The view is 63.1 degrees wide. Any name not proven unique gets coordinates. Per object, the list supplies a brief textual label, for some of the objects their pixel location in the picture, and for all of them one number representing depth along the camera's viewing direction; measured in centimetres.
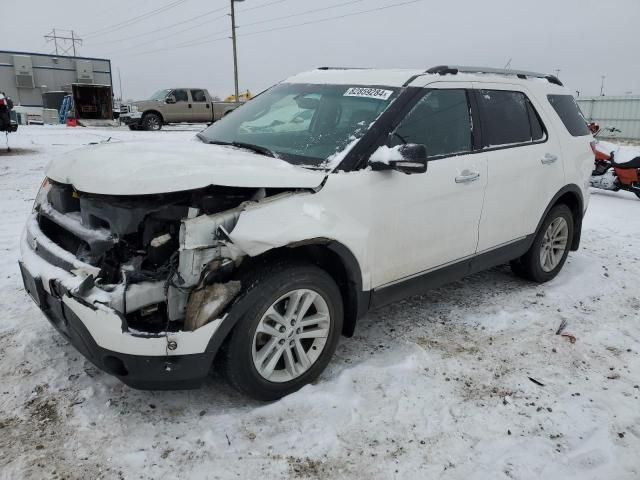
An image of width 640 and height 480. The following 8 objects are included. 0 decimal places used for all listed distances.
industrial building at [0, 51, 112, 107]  3544
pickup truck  2202
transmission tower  7278
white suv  245
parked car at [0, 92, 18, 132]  1165
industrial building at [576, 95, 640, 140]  2225
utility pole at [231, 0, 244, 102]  3050
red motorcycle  890
